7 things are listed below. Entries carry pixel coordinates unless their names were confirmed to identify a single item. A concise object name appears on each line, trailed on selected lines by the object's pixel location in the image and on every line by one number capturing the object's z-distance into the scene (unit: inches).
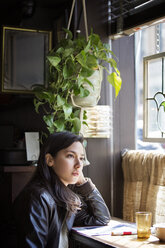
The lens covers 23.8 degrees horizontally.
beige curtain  104.5
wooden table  74.9
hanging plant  103.3
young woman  78.7
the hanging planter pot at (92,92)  107.0
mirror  122.7
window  113.2
